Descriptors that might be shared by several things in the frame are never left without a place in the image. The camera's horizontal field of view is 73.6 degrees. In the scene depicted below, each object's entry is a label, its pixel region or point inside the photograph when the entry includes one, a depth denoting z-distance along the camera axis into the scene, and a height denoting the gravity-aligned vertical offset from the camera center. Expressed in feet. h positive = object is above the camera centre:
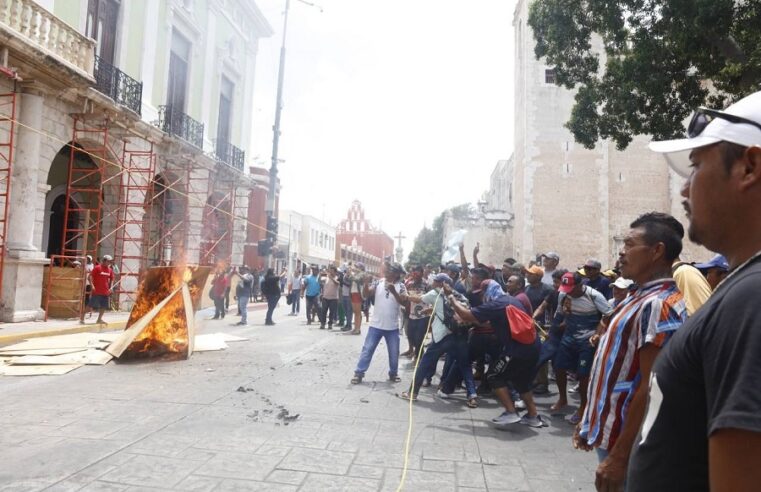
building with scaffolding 38.52 +13.65
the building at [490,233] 116.06 +12.13
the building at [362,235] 236.63 +22.45
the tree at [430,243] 205.57 +17.75
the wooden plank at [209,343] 33.30 -4.75
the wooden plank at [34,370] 23.31 -4.91
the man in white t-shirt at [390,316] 25.79 -1.77
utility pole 71.31 +17.67
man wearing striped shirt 7.02 -0.79
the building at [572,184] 101.54 +21.52
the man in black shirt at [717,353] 3.13 -0.38
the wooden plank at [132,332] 27.30 -3.37
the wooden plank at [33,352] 26.68 -4.60
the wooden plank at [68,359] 25.23 -4.74
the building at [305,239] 150.82 +13.30
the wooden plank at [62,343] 28.48 -4.49
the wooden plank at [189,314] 29.14 -2.41
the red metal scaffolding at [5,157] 35.76 +7.81
